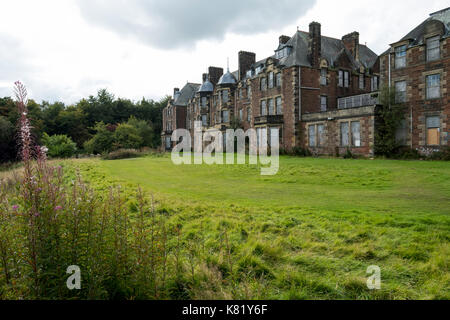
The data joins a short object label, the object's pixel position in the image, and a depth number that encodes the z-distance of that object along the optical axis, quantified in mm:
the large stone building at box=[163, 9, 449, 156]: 24328
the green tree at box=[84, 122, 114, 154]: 45938
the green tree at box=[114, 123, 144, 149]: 46781
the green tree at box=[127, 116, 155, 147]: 59034
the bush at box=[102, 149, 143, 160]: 39253
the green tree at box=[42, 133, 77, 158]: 39156
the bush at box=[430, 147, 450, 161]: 22000
